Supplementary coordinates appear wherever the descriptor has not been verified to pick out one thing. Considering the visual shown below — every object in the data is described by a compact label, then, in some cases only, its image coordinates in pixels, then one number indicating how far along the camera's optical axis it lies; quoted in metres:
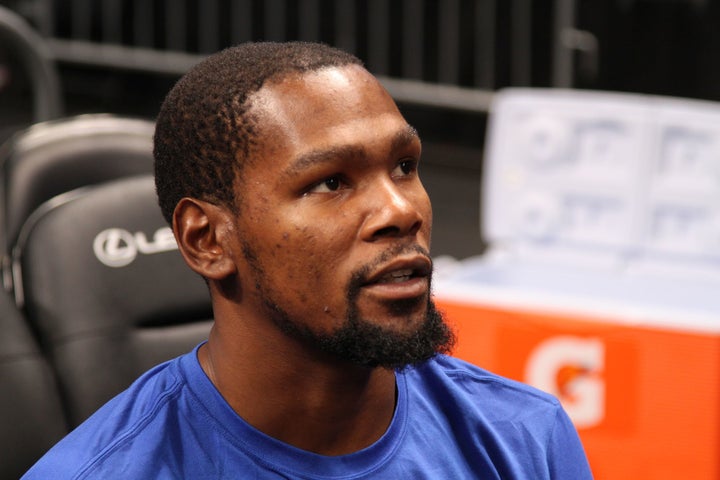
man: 3.65
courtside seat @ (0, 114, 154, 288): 4.22
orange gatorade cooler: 5.01
